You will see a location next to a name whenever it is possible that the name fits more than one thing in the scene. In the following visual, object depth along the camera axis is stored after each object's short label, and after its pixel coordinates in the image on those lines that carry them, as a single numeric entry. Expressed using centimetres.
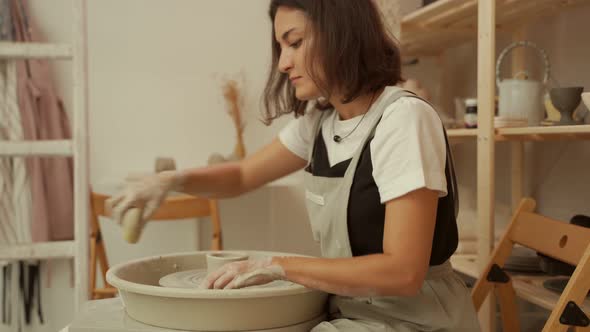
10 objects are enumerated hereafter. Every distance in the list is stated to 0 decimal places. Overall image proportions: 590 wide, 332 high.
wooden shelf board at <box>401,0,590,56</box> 194
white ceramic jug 185
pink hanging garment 243
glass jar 199
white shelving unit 203
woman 103
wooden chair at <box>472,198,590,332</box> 118
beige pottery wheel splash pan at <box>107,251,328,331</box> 95
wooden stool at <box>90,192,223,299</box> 222
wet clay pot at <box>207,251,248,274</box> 115
